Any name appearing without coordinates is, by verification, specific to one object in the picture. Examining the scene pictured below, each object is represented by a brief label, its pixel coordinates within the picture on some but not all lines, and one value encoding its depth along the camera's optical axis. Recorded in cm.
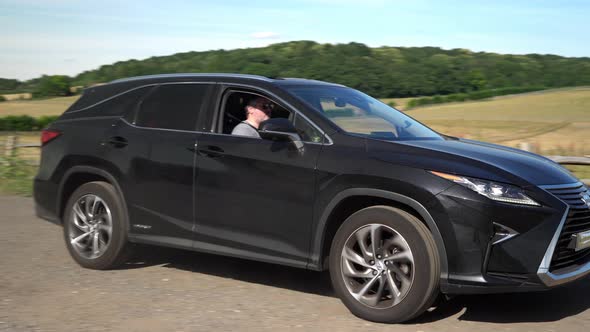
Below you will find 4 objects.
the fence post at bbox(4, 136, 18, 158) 1744
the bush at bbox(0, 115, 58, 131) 5906
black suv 489
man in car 607
